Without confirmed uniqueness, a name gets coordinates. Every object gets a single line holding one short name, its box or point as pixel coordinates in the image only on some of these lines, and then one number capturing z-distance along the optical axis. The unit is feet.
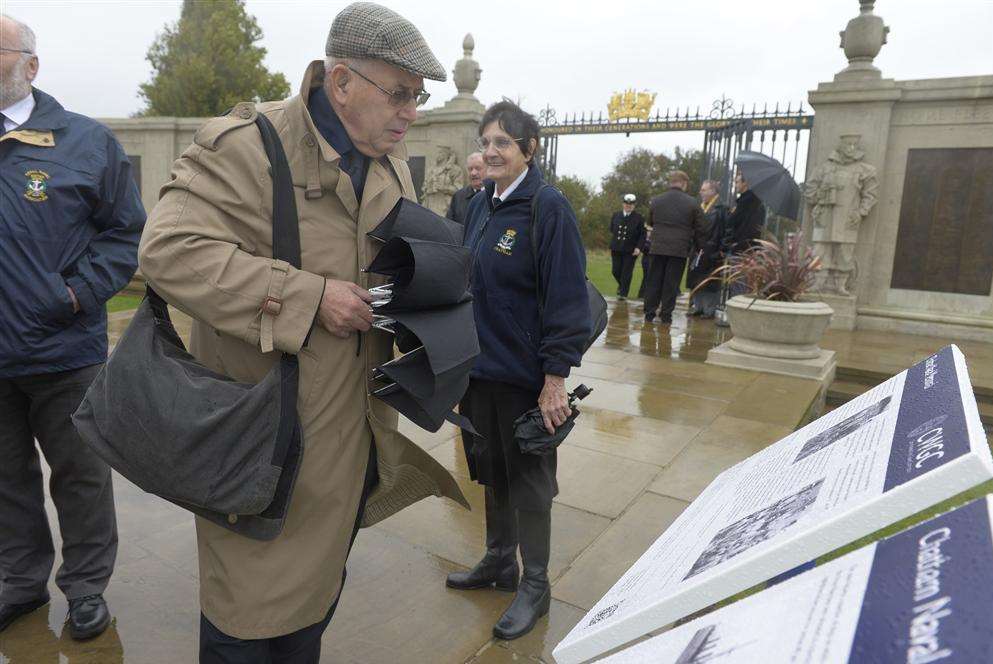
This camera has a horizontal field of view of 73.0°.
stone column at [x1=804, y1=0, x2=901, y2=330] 30.32
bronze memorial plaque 28.32
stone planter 21.58
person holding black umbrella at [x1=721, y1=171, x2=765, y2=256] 30.09
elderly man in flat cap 5.12
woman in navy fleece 8.30
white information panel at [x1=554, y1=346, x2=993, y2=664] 2.45
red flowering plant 22.50
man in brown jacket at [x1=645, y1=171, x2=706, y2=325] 30.91
